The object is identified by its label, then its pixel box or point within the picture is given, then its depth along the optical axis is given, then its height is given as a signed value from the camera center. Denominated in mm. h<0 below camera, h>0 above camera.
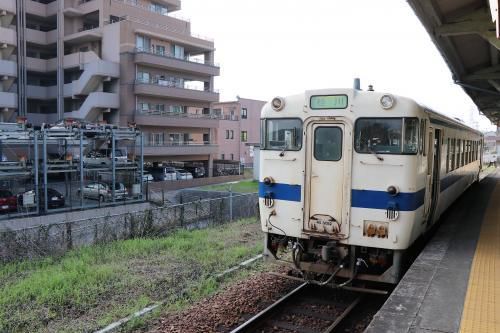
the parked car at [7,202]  22641 -3123
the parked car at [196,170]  43719 -2756
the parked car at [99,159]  25609 -1108
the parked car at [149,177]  33031 -2761
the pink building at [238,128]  54250 +1784
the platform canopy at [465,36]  9367 +2613
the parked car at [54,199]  24938 -3244
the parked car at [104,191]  27219 -3097
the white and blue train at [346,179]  6824 -547
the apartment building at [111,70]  38344 +6265
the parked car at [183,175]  39688 -2899
